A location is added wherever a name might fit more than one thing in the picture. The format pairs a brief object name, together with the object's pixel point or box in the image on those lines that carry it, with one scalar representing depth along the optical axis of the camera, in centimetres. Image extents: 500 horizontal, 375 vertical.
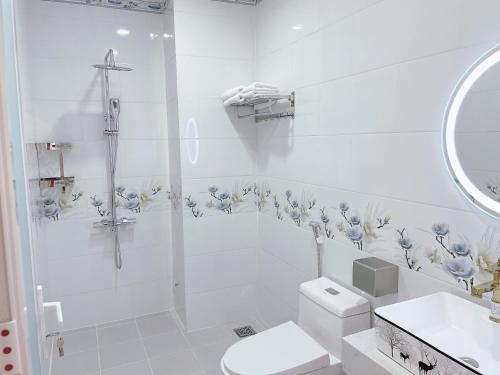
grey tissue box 155
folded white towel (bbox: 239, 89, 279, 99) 227
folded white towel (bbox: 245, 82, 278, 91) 227
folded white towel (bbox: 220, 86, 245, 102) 239
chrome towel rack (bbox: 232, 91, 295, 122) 229
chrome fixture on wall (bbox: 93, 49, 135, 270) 270
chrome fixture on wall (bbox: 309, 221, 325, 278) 208
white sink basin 106
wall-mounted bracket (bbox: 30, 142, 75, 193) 258
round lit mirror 119
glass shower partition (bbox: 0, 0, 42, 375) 75
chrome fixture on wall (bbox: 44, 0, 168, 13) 265
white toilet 161
